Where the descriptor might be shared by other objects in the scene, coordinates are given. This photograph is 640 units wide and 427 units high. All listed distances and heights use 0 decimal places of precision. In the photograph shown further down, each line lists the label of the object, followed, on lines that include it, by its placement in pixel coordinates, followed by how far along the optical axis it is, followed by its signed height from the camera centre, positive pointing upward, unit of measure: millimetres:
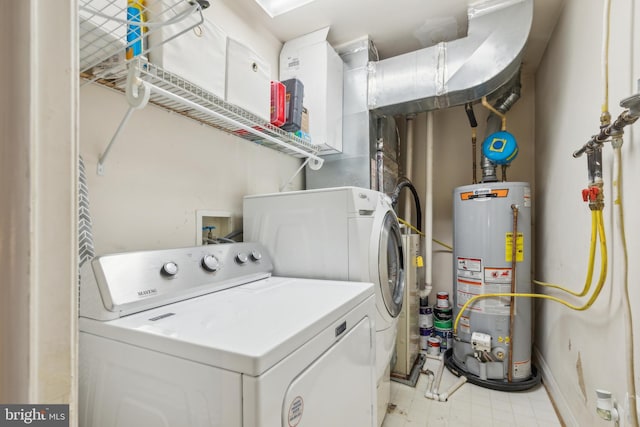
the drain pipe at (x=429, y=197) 2799 +174
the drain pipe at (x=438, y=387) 1964 -1262
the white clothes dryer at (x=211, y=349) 602 -335
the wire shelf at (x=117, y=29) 850 +587
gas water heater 2113 -566
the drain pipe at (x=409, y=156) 2959 +642
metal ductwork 1884 +1074
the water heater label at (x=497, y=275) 2148 -461
